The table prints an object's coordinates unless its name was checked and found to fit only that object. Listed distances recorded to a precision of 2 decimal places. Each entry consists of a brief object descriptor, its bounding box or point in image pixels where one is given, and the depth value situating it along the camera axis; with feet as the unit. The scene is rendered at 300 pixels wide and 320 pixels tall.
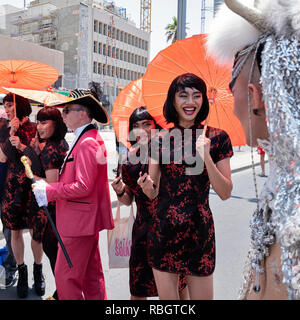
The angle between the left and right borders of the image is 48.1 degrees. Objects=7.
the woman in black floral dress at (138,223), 7.62
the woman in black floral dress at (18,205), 10.64
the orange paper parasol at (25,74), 12.09
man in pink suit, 7.82
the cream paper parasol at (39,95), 10.78
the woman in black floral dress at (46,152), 9.52
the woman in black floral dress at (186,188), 6.37
